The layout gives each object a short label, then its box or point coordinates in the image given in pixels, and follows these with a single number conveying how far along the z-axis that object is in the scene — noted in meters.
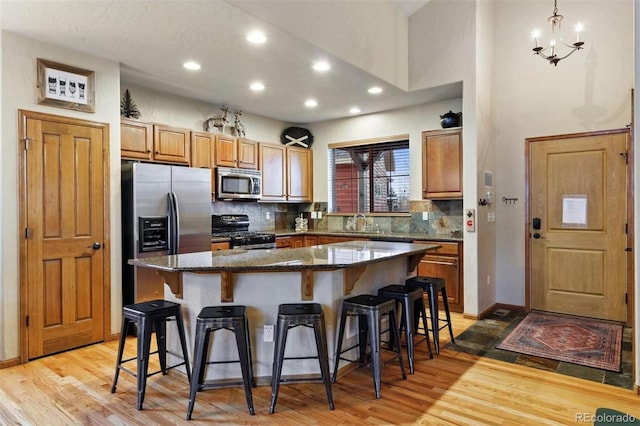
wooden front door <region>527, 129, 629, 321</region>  4.46
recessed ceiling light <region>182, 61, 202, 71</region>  3.95
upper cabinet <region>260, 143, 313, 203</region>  5.98
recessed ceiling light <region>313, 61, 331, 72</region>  3.99
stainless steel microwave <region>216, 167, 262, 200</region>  5.27
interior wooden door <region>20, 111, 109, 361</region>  3.40
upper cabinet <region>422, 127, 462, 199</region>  4.96
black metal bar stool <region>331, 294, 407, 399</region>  2.72
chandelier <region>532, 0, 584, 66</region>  3.91
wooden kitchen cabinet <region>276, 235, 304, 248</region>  5.77
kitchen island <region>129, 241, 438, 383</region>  2.84
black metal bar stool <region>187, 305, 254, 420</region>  2.45
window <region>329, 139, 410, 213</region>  5.91
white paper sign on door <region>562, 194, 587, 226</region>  4.66
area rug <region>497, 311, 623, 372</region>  3.41
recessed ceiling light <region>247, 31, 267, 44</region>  3.34
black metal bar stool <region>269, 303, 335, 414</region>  2.53
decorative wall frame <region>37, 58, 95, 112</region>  3.47
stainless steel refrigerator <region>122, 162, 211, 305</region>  3.98
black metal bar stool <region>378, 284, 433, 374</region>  3.10
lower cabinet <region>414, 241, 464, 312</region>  4.73
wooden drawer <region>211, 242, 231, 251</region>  4.79
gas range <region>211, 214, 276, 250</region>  5.13
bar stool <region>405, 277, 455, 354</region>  3.53
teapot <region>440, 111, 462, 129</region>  5.01
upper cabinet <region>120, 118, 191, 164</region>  4.28
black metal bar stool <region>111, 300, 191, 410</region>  2.59
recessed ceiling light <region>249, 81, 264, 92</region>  4.60
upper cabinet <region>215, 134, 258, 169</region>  5.30
